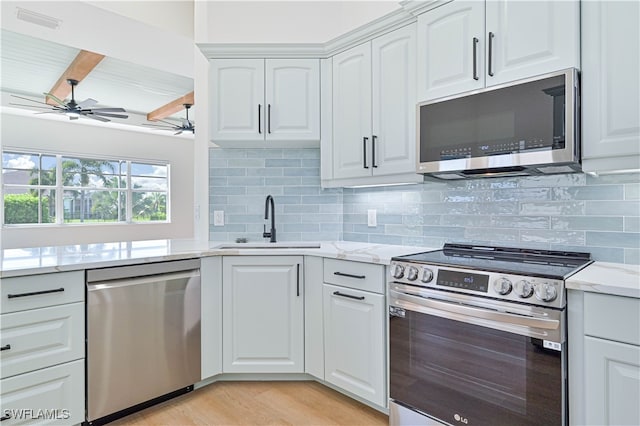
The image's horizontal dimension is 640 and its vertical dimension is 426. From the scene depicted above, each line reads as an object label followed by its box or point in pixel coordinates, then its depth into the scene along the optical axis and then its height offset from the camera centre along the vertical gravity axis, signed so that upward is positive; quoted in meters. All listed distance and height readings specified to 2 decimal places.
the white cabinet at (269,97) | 2.67 +0.83
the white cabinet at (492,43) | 1.63 +0.82
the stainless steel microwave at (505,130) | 1.59 +0.39
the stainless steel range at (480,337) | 1.42 -0.54
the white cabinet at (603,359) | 1.27 -0.52
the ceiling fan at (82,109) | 4.92 +1.40
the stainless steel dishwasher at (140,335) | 1.89 -0.68
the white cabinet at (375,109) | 2.23 +0.66
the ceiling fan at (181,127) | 6.38 +1.63
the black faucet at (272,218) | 2.85 -0.05
